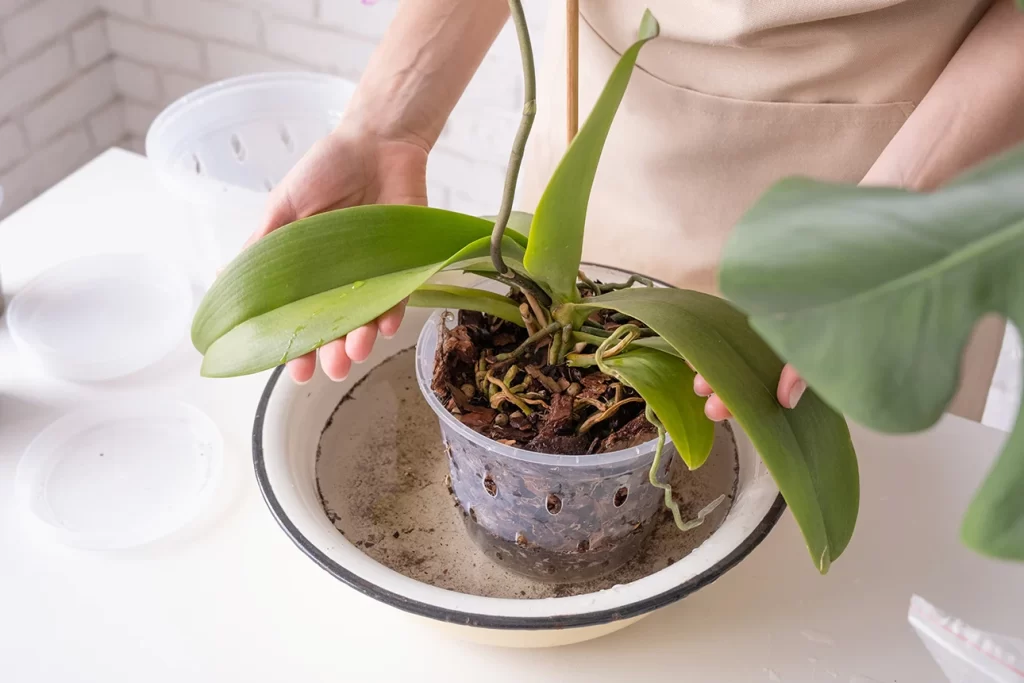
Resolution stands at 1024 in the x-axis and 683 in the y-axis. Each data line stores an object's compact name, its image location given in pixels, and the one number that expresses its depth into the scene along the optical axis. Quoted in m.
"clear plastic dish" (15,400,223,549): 0.67
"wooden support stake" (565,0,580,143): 0.50
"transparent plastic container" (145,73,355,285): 0.94
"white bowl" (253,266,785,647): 0.51
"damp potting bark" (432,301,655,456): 0.54
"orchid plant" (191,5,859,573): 0.44
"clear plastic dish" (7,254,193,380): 0.79
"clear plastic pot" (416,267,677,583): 0.53
